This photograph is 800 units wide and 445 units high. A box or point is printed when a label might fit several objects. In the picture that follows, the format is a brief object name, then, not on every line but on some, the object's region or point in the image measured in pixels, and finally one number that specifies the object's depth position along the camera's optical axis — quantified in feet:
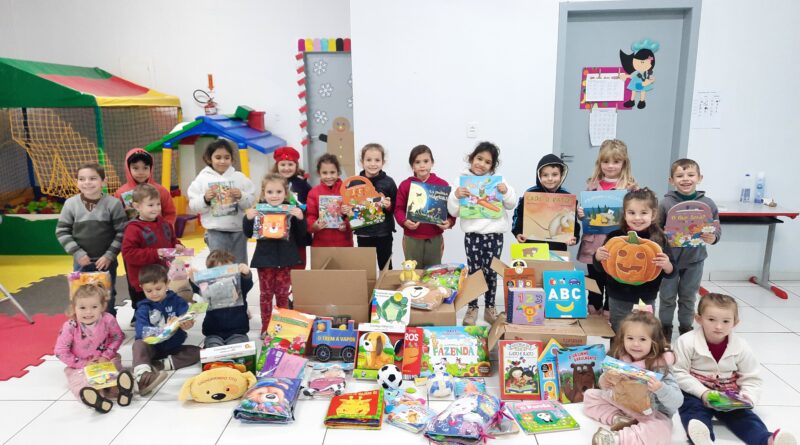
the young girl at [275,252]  10.96
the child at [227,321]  10.36
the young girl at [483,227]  11.31
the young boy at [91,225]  11.04
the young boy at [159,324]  9.64
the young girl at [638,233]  9.40
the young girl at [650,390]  7.41
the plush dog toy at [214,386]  8.79
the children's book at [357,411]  8.05
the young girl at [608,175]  11.10
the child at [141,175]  11.64
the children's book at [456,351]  9.55
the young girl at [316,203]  11.66
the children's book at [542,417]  7.96
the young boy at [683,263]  10.48
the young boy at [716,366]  7.81
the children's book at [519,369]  8.88
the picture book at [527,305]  9.52
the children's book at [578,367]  8.82
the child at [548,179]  11.24
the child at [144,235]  10.73
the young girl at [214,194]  11.57
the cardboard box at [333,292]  10.07
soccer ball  9.04
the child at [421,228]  11.65
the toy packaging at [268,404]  8.14
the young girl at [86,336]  9.29
